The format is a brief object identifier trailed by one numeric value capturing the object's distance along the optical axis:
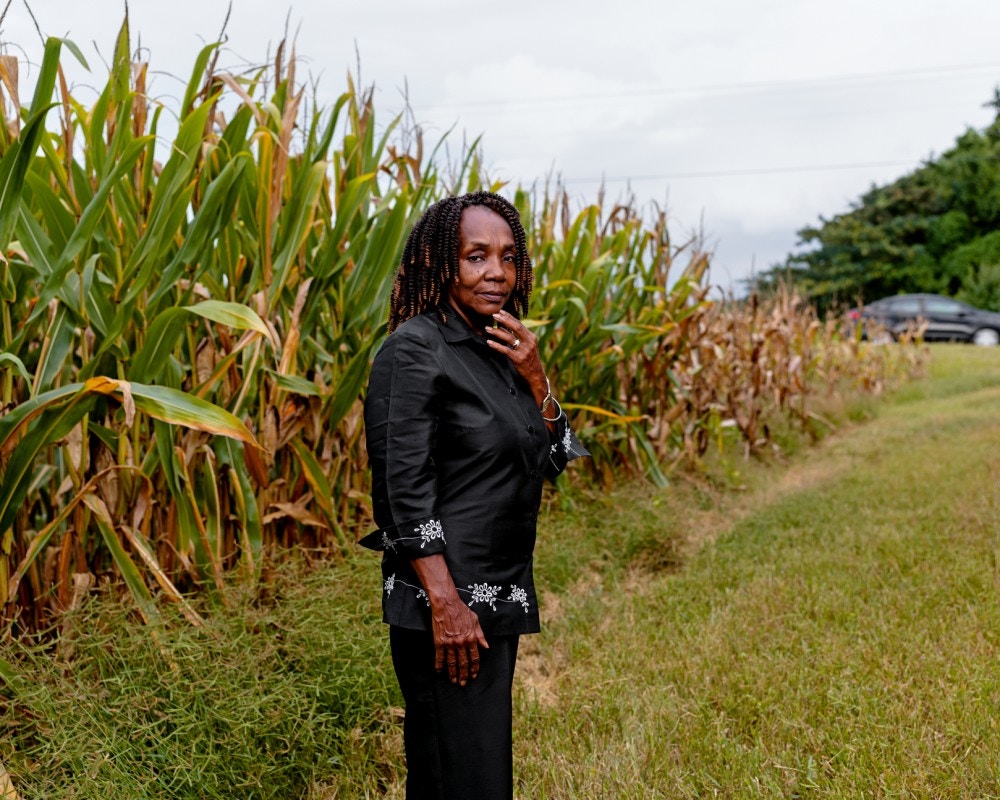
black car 23.03
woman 1.79
